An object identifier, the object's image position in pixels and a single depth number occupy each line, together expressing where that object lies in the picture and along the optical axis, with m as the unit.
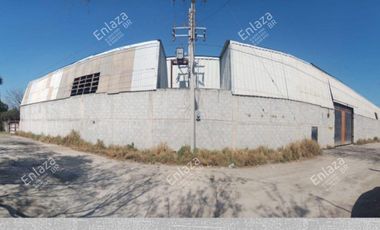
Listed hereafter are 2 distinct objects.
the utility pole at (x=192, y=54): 11.39
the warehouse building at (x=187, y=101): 11.99
